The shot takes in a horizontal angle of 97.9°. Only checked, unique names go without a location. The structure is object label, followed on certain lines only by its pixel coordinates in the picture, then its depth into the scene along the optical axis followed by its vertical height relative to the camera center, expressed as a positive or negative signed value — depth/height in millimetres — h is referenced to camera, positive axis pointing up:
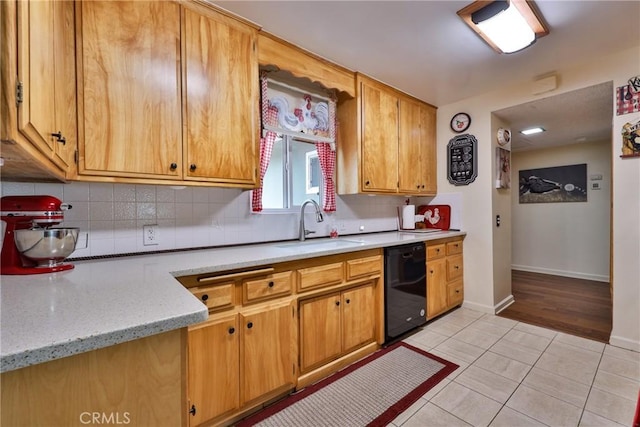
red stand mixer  1151 -101
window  2412 +331
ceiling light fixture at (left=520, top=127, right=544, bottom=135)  3544 +1008
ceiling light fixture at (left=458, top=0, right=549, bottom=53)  1636 +1184
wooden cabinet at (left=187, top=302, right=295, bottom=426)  1346 -791
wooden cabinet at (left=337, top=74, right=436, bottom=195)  2561 +677
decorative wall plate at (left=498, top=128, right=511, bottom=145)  3061 +810
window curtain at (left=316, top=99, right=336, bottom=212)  2576 +444
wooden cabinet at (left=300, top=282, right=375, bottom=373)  1792 -799
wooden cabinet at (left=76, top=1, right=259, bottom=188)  1342 +649
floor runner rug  1523 -1137
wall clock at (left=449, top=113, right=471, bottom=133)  3104 +984
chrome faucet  2389 -56
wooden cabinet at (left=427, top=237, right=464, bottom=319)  2707 -690
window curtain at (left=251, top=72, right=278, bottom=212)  2129 +557
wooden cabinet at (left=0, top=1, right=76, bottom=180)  681 +380
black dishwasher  2254 -678
